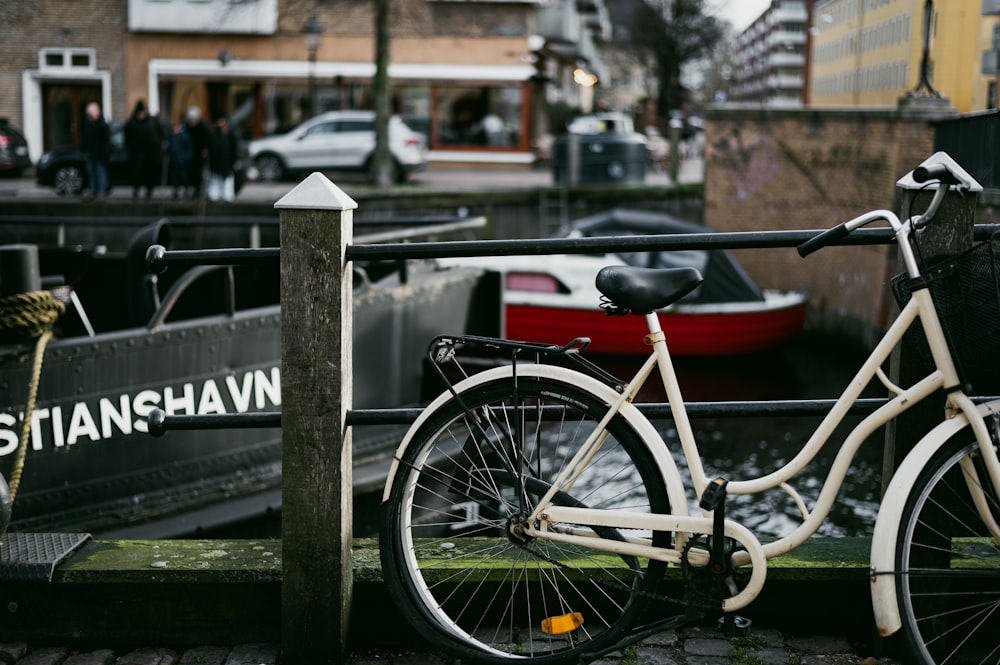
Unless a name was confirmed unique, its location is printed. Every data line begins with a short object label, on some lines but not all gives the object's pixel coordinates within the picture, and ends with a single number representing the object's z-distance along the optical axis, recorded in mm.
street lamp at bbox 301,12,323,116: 32719
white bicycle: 2695
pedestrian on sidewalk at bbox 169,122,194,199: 23016
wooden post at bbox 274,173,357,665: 3186
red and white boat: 18312
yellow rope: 4699
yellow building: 17844
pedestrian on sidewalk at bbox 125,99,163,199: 22734
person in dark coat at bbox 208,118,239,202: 22703
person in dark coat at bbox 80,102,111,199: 22653
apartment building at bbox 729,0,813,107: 142000
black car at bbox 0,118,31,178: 29844
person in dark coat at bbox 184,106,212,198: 23016
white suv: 30047
